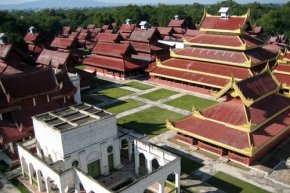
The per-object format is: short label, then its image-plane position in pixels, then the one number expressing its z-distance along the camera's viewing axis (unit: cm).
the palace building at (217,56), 4325
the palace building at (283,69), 3712
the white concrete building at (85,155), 2128
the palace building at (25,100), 2825
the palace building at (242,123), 2595
